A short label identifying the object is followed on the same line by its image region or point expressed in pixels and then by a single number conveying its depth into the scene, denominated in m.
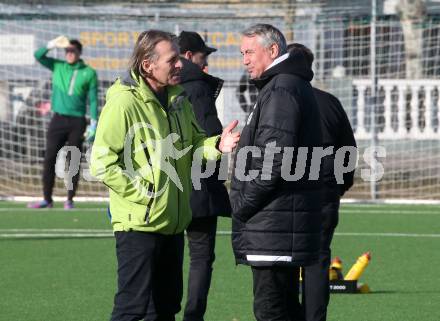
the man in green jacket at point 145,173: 12.47
